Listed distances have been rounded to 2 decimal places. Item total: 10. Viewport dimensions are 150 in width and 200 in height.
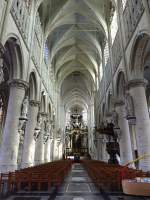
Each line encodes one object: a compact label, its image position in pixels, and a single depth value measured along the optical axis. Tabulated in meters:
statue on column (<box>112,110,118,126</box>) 14.19
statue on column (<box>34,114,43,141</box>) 14.35
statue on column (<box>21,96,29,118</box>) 10.87
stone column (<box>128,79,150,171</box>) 9.32
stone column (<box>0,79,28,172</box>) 9.50
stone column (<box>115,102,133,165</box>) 13.30
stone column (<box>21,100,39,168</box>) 12.94
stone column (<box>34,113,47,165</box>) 16.39
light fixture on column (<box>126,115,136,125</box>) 10.26
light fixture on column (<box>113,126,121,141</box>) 13.88
